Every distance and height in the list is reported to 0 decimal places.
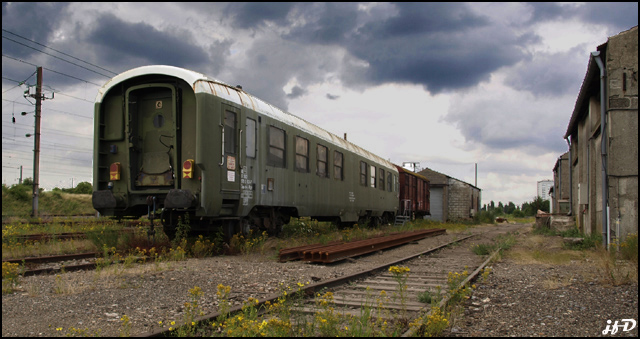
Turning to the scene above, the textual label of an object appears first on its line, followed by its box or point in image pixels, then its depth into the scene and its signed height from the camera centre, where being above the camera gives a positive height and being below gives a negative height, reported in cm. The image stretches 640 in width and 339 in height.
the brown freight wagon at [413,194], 2408 +19
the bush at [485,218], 3761 -158
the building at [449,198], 3822 -2
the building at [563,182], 2565 +86
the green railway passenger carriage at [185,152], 855 +88
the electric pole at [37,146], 2252 +245
